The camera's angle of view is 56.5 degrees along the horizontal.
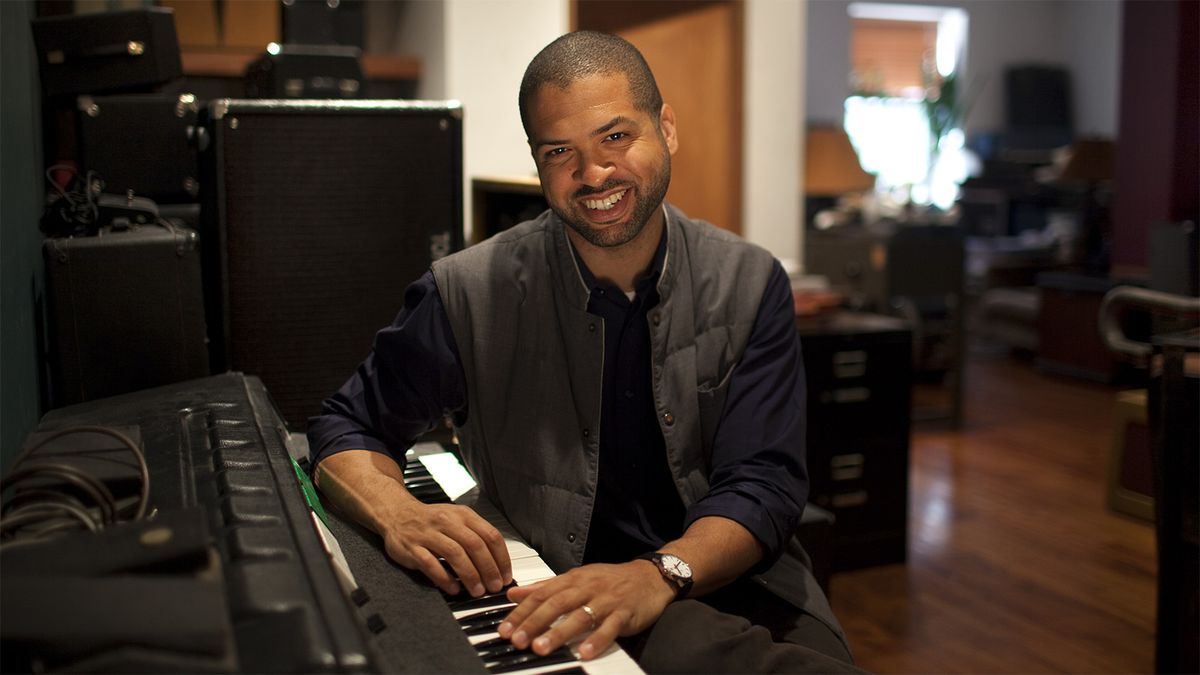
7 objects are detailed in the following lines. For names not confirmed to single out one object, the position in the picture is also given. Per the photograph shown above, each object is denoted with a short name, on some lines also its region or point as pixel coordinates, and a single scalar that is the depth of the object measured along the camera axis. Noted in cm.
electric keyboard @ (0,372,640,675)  79
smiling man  166
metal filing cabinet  351
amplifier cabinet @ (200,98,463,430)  219
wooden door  392
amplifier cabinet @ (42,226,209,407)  182
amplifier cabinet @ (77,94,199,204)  258
